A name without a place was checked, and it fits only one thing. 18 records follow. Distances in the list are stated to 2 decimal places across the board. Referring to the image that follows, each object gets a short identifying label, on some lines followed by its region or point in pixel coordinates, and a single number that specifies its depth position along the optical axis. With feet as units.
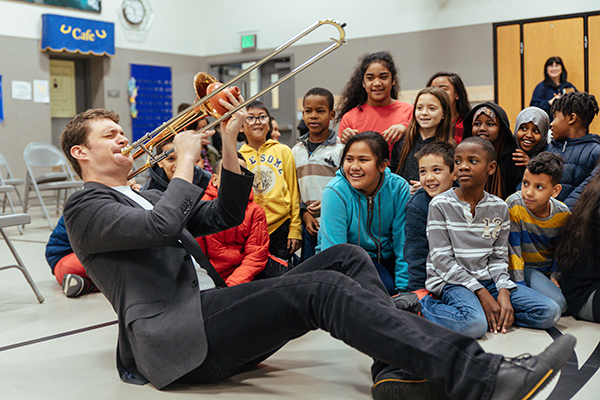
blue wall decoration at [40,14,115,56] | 24.75
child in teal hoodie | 8.43
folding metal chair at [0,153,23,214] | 19.85
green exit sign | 29.35
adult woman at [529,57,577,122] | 20.51
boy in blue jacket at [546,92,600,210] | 9.34
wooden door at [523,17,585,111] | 21.43
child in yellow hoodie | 10.53
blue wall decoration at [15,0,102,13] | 24.88
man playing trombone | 4.49
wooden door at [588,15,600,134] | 20.92
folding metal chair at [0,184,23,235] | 16.94
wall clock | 27.58
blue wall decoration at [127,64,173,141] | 28.40
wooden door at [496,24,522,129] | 22.61
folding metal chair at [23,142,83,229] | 18.79
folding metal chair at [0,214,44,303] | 9.28
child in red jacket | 9.25
